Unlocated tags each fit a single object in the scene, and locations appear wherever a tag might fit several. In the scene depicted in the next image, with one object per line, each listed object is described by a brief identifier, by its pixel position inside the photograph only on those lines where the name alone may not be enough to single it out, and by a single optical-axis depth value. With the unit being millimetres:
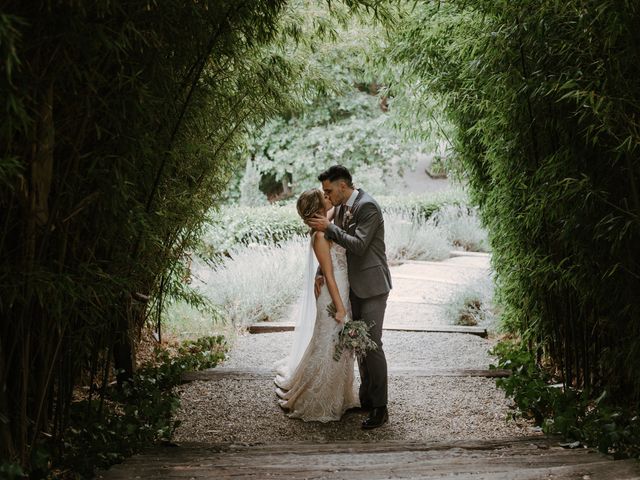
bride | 3461
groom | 3361
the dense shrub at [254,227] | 8961
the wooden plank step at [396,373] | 4449
